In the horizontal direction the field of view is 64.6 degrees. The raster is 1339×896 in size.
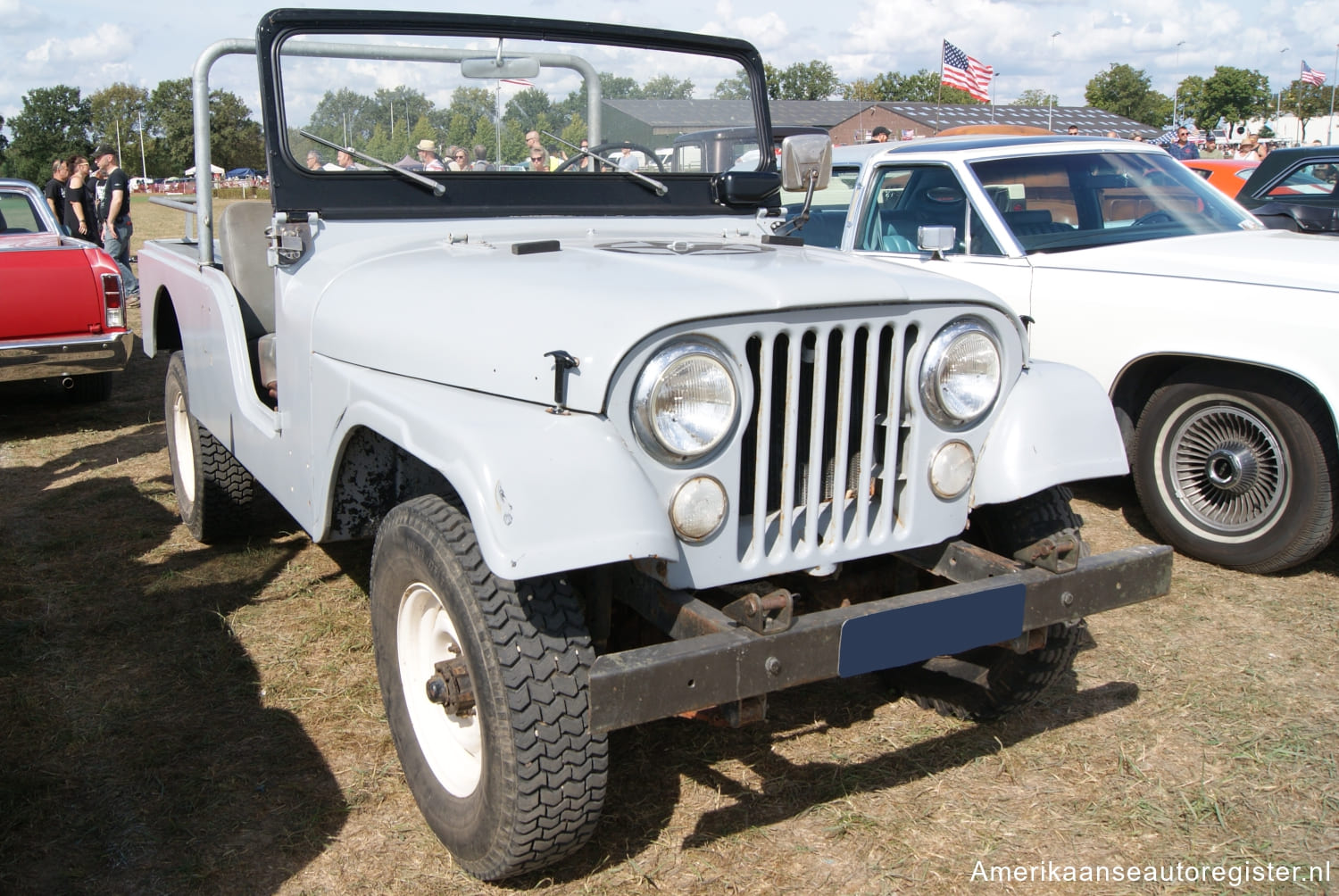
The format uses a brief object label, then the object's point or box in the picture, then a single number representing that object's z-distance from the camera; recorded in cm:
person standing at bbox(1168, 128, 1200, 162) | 1747
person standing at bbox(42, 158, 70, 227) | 1168
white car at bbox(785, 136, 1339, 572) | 409
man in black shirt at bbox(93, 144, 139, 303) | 1148
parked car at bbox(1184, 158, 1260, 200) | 1056
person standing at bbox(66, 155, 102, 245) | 1152
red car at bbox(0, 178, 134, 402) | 642
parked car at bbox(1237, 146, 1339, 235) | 693
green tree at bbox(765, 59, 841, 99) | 8544
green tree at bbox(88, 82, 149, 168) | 7206
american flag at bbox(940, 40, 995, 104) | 2167
